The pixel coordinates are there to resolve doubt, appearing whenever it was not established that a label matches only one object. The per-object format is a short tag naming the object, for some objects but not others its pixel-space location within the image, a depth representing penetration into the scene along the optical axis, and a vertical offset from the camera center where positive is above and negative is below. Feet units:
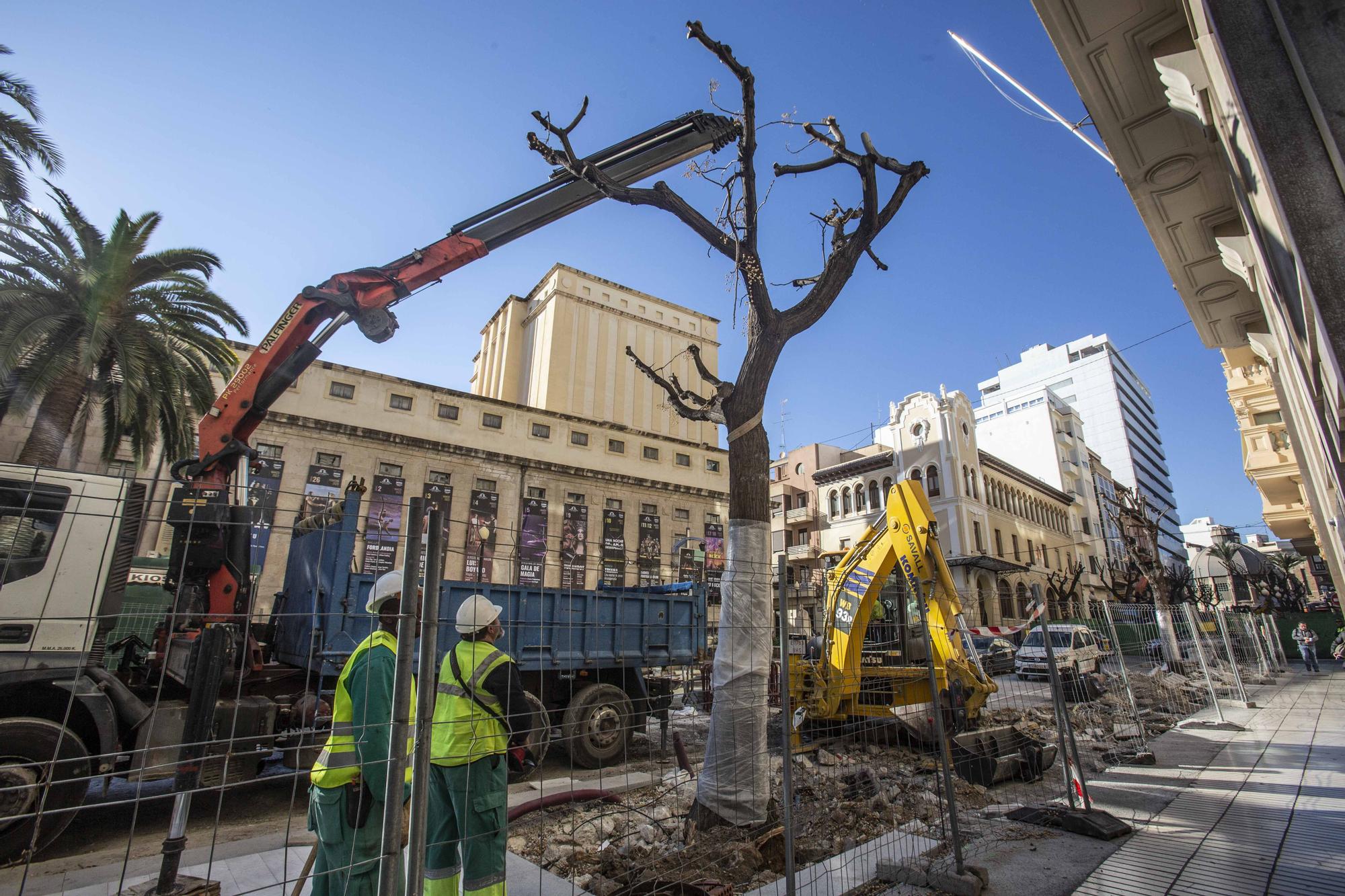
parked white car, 57.47 -1.61
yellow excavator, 24.48 -1.04
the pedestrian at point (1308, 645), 69.72 -1.15
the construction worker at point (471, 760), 11.01 -2.20
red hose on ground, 17.22 -4.71
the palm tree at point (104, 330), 41.32 +20.27
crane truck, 16.14 +0.51
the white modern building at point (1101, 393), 288.51 +108.65
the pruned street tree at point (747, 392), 17.12 +7.93
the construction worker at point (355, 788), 10.22 -2.41
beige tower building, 131.34 +60.62
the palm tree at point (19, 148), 36.88 +28.27
